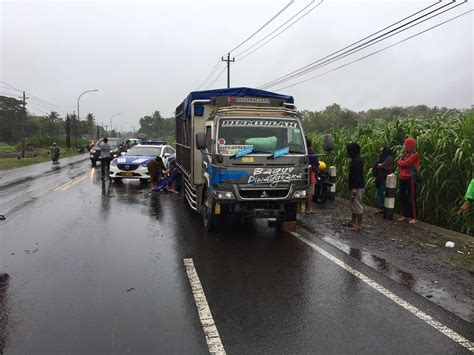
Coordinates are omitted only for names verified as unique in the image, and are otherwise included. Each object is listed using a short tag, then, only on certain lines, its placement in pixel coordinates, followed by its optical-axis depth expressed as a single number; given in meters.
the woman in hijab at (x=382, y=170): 9.07
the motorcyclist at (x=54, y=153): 28.23
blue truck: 7.04
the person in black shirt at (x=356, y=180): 8.05
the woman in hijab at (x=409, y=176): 8.38
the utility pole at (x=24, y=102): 36.86
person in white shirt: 15.18
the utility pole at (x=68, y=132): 52.17
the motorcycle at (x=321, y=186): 11.37
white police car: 15.75
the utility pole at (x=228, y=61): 39.23
